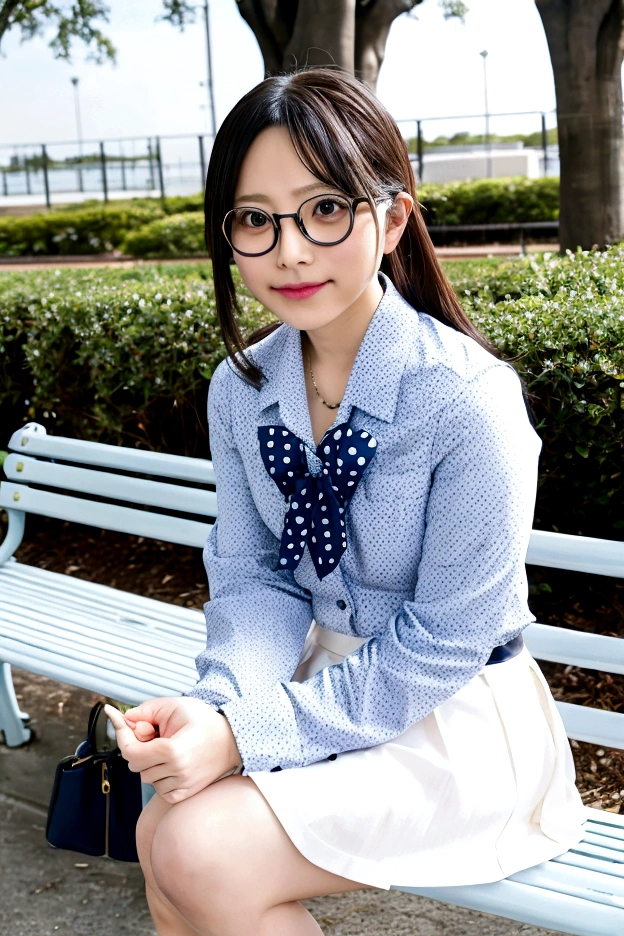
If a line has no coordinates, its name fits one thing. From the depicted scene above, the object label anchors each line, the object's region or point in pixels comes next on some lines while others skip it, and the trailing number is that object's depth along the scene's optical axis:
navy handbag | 2.20
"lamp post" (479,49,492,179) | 15.69
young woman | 1.69
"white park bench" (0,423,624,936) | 1.77
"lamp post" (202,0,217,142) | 17.12
